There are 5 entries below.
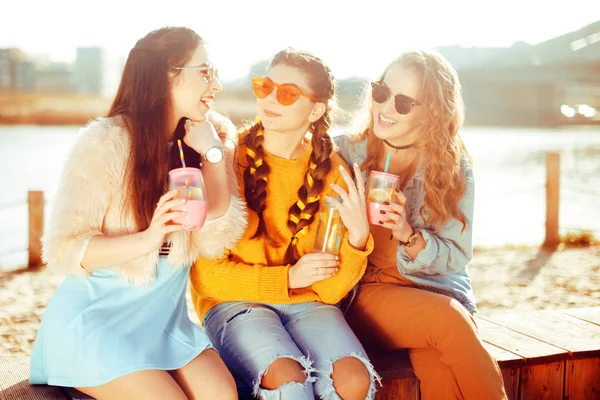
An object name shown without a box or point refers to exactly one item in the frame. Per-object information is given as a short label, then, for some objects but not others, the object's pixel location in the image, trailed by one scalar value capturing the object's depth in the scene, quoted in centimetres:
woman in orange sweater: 255
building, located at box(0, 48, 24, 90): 5551
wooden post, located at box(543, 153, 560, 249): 855
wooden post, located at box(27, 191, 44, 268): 761
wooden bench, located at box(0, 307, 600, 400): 287
